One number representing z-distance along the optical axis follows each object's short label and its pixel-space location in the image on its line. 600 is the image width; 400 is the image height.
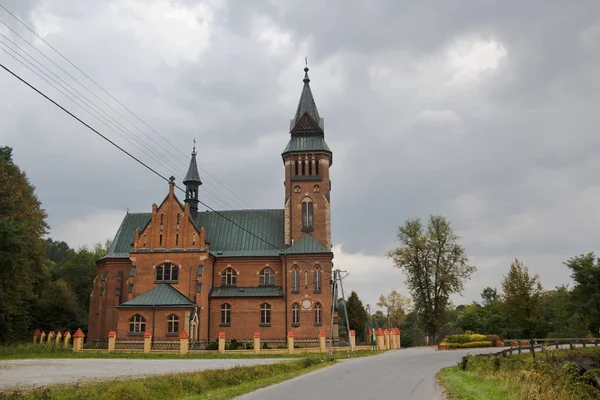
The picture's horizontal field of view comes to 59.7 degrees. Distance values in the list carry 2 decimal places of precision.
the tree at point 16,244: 36.06
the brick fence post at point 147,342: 42.94
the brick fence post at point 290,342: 42.19
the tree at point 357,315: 68.31
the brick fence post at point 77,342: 43.16
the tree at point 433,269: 57.88
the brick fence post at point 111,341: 43.56
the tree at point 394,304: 84.94
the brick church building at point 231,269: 48.09
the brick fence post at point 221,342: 43.00
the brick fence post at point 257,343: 42.22
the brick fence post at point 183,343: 41.07
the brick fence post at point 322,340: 42.81
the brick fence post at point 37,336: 53.44
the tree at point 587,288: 50.47
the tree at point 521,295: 45.84
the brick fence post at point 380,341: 47.00
